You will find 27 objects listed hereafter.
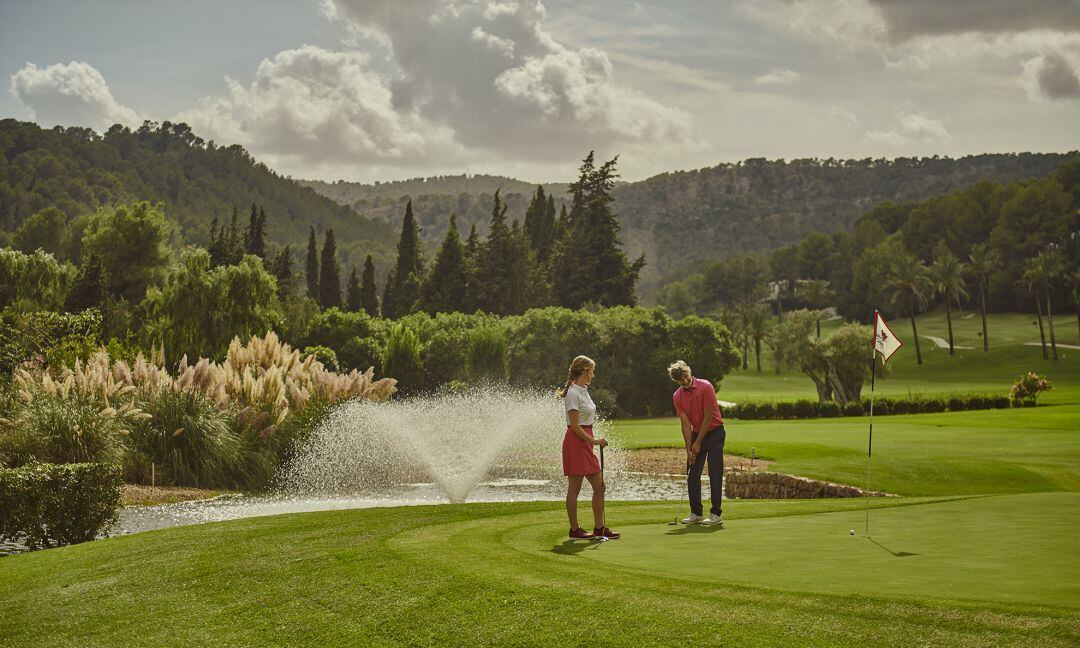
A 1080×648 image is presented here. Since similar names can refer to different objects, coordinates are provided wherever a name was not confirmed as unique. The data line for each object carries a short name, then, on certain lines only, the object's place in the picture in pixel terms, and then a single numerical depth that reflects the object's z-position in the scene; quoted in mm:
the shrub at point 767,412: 60219
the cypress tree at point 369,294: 115188
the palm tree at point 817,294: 164000
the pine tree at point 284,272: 94375
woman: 11039
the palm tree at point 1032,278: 121375
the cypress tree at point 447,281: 93188
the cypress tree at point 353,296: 116181
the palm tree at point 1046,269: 121125
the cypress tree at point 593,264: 95312
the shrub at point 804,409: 59875
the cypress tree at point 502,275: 93000
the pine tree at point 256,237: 105312
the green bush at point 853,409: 61312
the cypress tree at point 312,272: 119175
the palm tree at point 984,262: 136625
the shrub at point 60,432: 20922
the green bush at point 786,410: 59750
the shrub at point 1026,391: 58656
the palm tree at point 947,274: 129625
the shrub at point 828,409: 60344
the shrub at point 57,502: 14359
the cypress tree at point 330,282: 112875
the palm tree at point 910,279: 127769
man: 12625
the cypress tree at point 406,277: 102812
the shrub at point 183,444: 23422
